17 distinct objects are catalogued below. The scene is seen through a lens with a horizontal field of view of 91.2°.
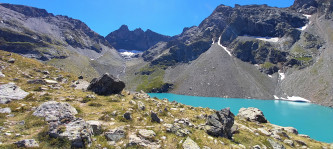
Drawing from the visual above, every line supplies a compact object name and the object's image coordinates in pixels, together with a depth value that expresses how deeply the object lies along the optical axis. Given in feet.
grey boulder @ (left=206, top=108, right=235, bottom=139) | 50.72
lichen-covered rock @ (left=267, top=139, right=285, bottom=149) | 56.18
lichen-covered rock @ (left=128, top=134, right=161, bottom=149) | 35.16
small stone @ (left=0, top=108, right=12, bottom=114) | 37.85
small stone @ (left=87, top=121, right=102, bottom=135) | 36.72
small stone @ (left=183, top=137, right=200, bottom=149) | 38.88
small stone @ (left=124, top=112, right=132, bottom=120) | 46.37
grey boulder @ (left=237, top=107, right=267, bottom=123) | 99.19
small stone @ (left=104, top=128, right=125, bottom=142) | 35.24
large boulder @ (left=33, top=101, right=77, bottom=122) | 36.51
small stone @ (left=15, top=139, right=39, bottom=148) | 25.40
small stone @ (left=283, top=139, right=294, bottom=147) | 65.25
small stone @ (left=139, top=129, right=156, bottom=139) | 38.68
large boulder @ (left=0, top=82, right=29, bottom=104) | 44.88
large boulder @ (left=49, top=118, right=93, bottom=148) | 29.22
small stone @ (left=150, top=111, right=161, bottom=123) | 50.50
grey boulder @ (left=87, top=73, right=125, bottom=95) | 75.31
